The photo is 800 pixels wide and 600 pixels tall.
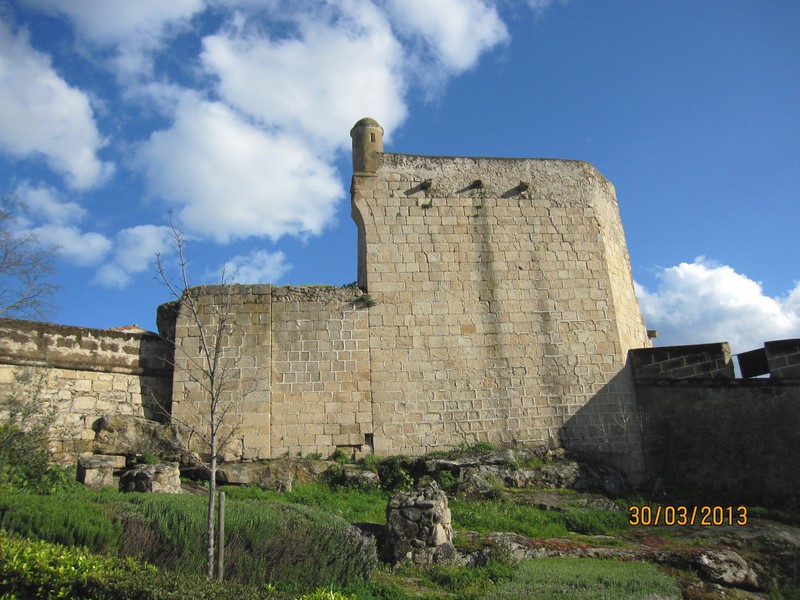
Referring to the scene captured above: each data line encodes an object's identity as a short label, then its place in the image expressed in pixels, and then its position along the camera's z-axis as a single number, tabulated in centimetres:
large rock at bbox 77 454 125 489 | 1134
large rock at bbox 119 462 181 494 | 1102
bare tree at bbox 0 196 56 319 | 1415
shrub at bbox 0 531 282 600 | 559
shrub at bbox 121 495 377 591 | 762
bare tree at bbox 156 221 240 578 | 1390
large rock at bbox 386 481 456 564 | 913
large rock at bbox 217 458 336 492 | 1288
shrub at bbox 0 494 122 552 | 700
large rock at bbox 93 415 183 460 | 1306
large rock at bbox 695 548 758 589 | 881
